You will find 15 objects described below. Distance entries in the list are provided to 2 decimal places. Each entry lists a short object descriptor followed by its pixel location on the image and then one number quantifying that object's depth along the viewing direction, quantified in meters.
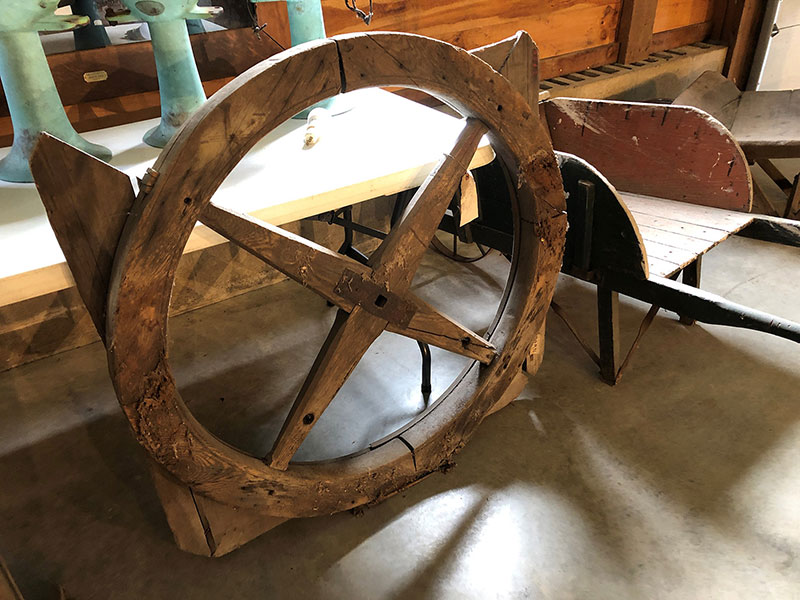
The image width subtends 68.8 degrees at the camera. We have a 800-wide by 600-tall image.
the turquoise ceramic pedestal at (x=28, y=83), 1.08
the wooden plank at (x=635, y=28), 3.11
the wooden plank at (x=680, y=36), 3.44
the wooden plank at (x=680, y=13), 3.37
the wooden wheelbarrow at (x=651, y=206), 1.52
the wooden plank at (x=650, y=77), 2.90
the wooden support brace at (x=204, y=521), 1.20
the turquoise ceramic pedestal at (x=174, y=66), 1.27
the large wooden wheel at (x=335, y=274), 0.89
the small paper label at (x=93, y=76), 1.70
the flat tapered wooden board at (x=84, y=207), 0.83
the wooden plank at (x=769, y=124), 2.38
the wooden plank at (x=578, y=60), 2.90
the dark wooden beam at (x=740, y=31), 3.58
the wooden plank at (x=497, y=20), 2.21
